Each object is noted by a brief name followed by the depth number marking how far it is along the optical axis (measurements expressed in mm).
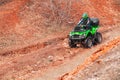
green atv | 28078
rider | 28712
